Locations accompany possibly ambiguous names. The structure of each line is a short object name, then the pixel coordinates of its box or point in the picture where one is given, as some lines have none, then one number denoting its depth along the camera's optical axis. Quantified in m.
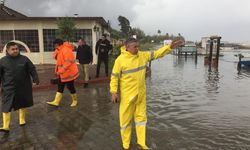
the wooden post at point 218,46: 24.39
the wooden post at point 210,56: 25.82
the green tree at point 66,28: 17.09
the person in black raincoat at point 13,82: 6.04
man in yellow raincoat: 4.90
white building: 18.91
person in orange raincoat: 7.88
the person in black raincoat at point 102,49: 12.70
